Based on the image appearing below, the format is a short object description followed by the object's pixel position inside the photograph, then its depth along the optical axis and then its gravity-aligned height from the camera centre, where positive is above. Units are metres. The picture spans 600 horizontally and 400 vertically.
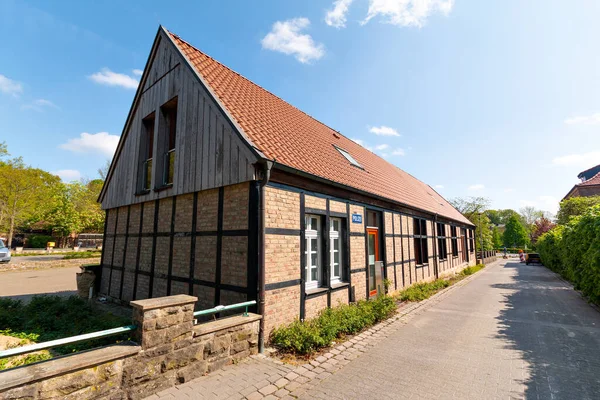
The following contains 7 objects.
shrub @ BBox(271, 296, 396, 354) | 4.70 -1.65
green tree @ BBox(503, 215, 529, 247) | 60.44 +1.25
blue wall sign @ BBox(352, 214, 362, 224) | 7.49 +0.55
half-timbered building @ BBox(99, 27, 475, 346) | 5.12 +0.78
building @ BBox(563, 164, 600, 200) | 35.25 +6.68
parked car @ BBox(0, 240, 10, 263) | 18.95 -1.16
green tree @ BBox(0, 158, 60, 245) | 27.86 +4.57
